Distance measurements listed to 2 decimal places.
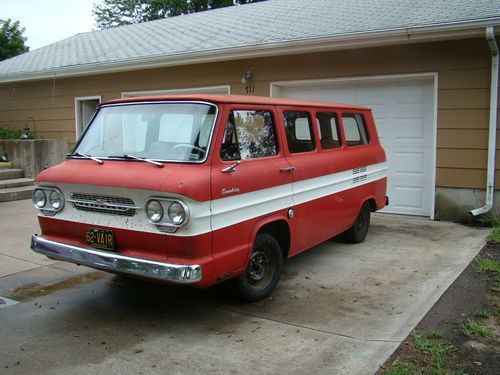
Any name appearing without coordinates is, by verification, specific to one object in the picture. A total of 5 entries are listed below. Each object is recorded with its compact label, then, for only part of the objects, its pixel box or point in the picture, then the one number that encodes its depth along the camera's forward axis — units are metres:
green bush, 13.30
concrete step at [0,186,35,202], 10.23
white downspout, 7.68
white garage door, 8.61
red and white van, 3.81
